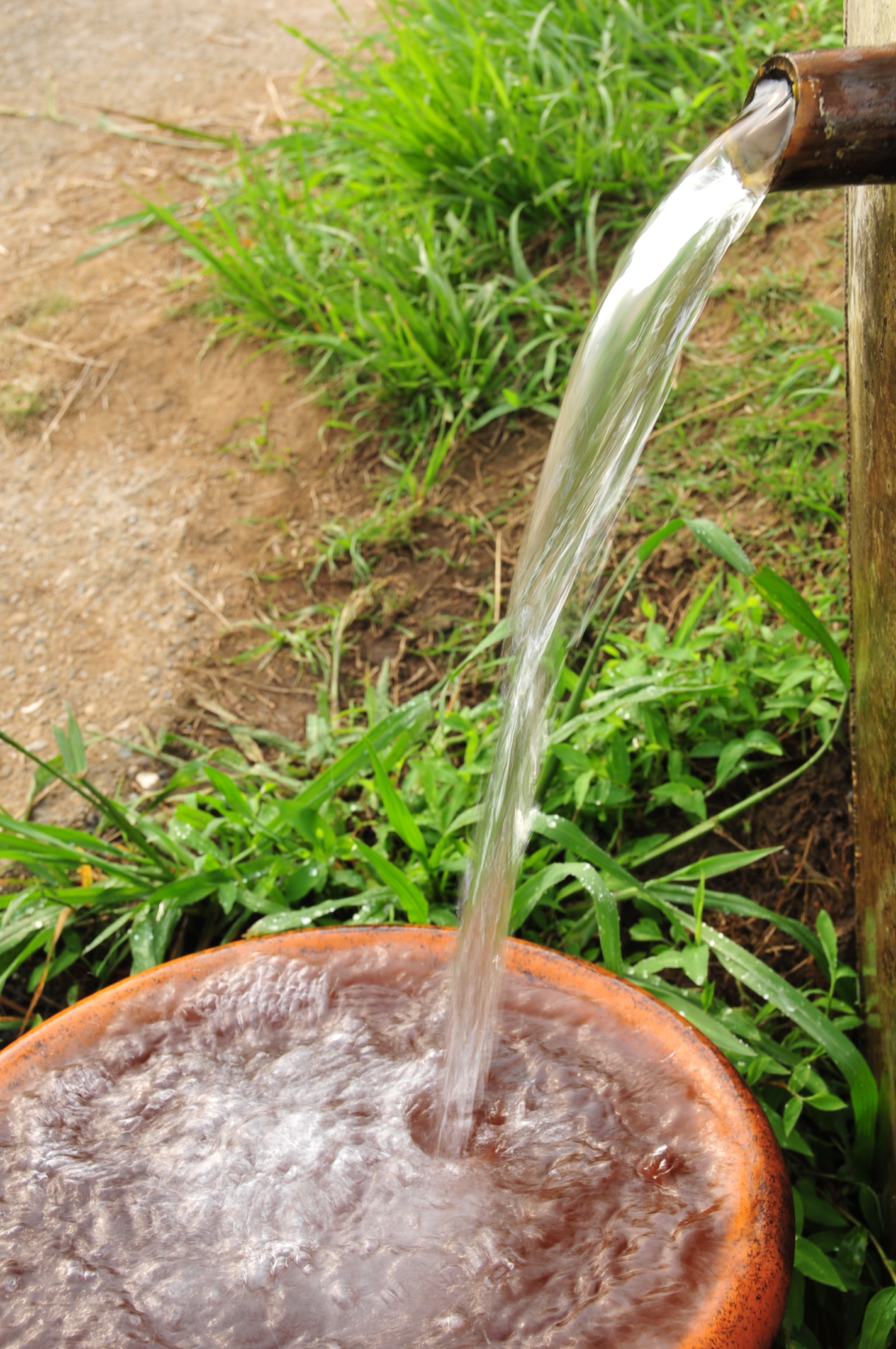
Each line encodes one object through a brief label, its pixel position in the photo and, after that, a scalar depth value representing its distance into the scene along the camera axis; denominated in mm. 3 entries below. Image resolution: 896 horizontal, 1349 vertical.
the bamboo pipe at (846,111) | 947
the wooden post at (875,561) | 1171
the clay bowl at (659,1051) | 866
